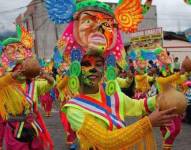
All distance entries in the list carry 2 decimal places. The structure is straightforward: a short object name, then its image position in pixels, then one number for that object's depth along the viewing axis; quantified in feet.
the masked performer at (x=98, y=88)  9.06
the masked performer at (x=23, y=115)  17.81
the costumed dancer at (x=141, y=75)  35.53
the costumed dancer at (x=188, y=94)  33.95
